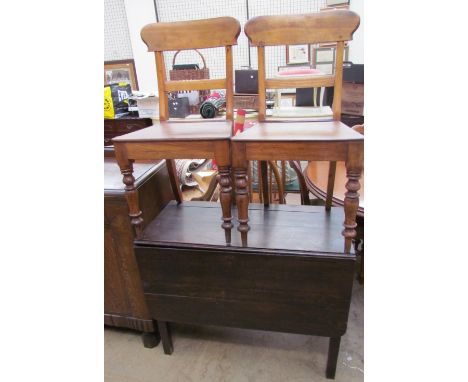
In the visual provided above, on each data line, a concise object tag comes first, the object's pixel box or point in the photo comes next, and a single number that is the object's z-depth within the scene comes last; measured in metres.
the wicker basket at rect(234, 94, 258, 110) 2.64
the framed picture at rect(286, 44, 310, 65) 2.80
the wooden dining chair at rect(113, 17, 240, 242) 1.02
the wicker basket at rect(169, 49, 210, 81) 2.72
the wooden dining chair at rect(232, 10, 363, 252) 0.91
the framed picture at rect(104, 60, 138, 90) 3.49
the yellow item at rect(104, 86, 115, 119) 3.13
